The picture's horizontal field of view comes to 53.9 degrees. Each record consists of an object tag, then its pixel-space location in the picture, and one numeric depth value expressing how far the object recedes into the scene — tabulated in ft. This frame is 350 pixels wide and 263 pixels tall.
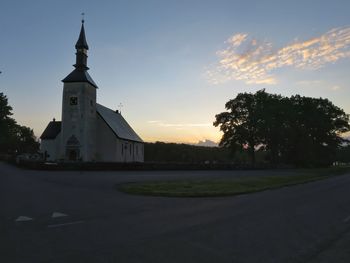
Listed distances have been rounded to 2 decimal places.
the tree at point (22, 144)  405.39
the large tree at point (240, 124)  211.66
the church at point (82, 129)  174.91
